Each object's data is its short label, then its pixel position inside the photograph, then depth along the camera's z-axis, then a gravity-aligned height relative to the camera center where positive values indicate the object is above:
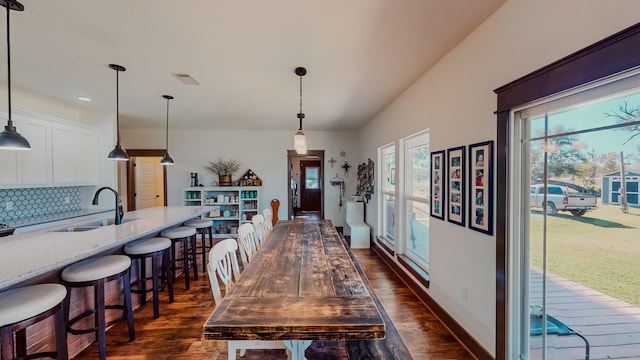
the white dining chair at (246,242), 2.36 -0.61
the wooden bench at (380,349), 1.47 -0.98
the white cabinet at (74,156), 3.89 +0.38
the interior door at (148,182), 6.03 -0.06
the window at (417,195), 3.24 -0.22
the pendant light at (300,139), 2.75 +0.46
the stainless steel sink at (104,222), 3.03 -0.49
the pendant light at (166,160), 4.25 +0.32
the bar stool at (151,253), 2.62 -0.73
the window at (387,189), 4.52 -0.19
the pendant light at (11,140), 1.93 +0.30
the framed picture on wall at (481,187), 1.89 -0.06
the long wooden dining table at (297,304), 1.17 -0.64
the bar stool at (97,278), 1.92 -0.73
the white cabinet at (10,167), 3.24 +0.16
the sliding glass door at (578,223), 1.21 -0.24
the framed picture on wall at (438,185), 2.55 -0.06
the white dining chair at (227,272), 1.56 -0.65
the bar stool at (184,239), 3.25 -0.78
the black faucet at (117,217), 2.76 -0.39
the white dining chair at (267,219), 3.81 -0.60
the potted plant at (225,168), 6.08 +0.27
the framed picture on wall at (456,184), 2.23 -0.05
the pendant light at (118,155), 3.23 +0.31
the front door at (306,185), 11.02 -0.25
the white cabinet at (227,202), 5.99 -0.53
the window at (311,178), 11.21 +0.05
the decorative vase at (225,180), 6.07 -0.01
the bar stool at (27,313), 1.37 -0.72
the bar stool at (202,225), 3.79 -0.66
